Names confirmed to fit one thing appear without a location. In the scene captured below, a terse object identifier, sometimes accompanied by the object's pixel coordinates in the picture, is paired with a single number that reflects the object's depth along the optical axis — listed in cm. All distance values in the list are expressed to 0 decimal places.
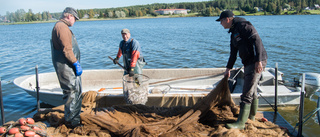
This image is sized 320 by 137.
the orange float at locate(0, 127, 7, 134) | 341
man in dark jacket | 349
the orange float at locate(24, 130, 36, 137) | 331
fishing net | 364
